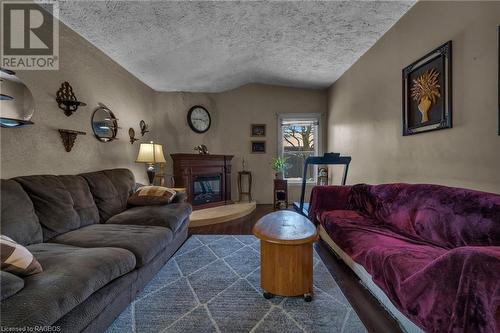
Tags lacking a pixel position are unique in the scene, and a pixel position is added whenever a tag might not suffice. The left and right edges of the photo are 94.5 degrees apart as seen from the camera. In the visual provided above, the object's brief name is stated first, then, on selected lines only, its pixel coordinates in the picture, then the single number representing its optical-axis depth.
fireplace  4.49
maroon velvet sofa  0.88
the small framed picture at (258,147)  5.47
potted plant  5.13
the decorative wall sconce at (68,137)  2.55
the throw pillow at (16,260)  1.16
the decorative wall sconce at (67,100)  2.52
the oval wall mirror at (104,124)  3.11
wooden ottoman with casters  1.75
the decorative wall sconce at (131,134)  3.97
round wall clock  5.27
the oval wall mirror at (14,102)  1.90
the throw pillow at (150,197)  2.89
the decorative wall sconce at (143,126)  4.37
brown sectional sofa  1.09
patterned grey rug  1.53
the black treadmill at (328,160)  3.35
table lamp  3.67
